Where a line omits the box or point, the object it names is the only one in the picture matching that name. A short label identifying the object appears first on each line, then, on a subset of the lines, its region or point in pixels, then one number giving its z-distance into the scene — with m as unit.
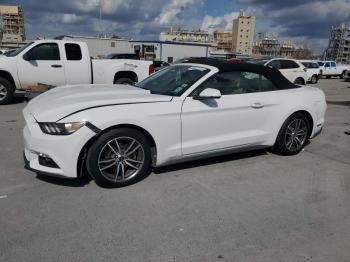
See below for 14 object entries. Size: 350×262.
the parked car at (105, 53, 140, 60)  20.87
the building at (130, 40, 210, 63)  49.56
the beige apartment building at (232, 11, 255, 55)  134.50
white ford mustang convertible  3.86
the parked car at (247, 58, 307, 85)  18.20
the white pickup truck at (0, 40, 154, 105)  9.70
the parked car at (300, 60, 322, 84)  24.80
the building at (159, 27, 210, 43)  121.20
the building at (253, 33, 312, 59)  124.57
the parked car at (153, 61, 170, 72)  26.62
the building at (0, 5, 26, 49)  85.84
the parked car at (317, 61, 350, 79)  33.16
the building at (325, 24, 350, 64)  87.47
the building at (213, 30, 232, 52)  143.65
